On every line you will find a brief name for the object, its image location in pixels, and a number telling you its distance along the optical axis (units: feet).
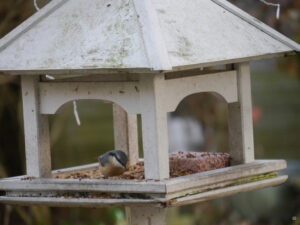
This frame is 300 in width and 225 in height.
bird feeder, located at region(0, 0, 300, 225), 14.56
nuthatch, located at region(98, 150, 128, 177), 15.81
